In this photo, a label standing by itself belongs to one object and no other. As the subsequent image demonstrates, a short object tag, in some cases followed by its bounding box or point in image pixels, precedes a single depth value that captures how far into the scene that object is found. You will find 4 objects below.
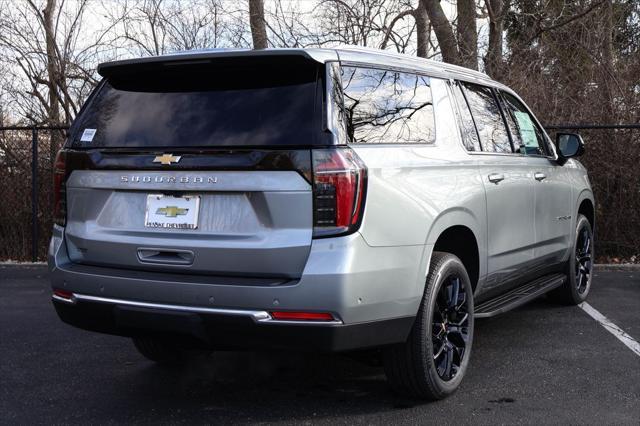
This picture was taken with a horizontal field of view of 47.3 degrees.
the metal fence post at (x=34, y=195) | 9.36
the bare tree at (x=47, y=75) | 13.29
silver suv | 3.22
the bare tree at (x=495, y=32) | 11.89
